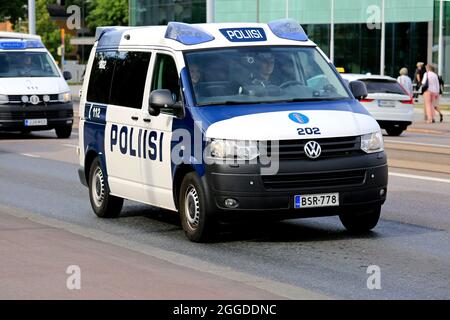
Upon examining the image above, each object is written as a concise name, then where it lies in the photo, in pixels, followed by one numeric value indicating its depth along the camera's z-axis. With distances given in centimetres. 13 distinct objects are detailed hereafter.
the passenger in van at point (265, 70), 1161
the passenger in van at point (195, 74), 1154
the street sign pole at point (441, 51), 5434
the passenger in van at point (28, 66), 2725
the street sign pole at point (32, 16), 5006
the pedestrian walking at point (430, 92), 3578
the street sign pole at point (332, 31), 6134
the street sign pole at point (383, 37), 5878
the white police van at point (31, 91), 2672
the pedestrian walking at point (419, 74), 4756
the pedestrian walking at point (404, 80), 3889
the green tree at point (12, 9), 5847
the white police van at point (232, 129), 1071
